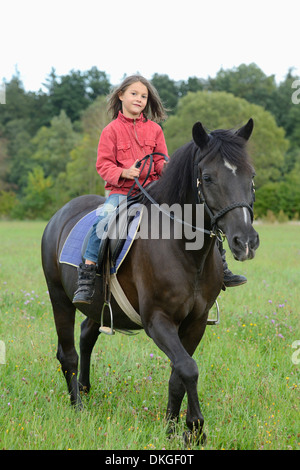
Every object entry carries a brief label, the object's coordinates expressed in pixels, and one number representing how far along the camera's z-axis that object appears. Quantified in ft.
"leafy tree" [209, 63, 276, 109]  247.91
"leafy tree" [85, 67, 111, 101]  276.41
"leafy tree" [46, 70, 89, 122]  273.13
